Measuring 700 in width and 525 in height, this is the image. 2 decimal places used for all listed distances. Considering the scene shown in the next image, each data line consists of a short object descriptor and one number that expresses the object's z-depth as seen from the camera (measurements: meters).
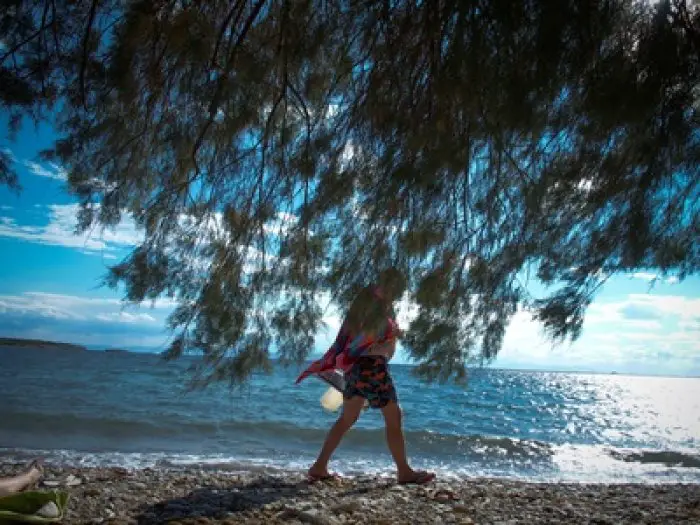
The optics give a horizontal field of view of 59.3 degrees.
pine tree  2.56
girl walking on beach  4.37
